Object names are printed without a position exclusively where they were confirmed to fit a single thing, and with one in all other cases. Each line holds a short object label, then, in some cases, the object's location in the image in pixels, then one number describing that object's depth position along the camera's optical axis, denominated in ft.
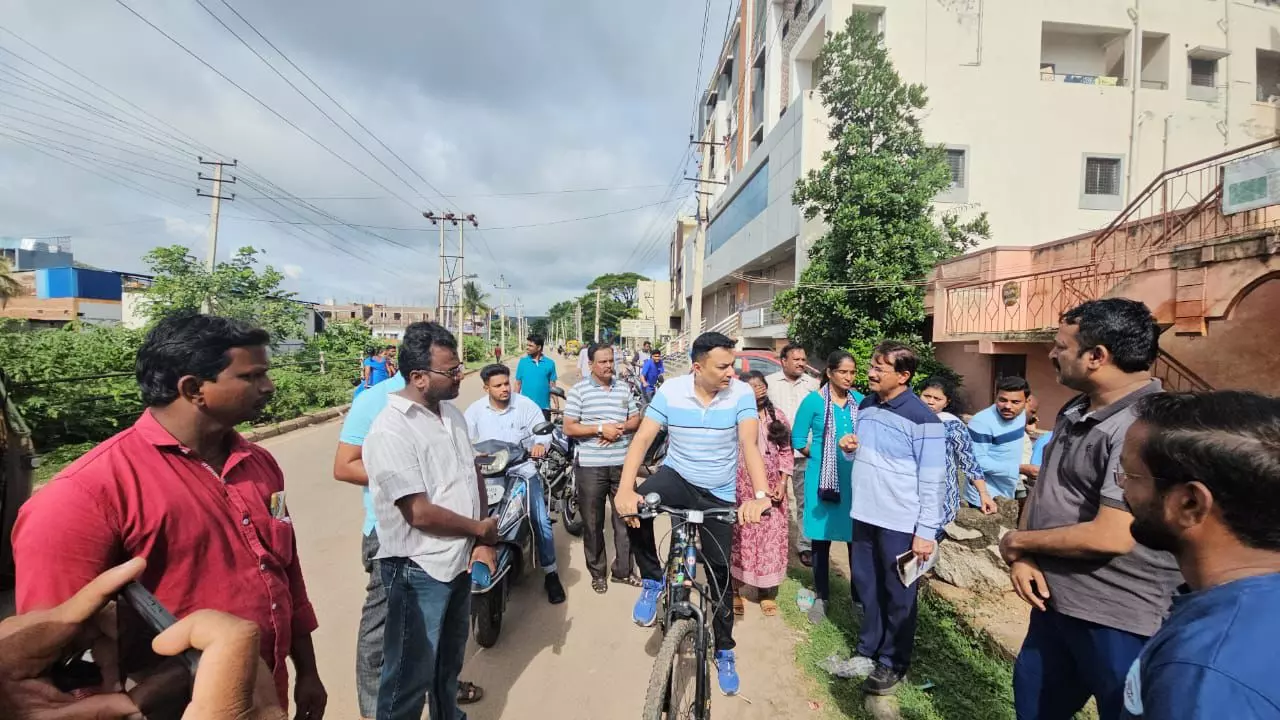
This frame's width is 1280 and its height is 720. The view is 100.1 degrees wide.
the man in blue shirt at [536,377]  23.41
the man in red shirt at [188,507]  3.57
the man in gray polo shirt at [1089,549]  5.63
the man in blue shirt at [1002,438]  13.43
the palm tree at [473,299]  188.03
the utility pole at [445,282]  103.39
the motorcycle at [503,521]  10.82
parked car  31.50
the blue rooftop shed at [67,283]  106.42
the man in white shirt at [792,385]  17.49
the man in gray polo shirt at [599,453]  13.56
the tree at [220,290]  45.98
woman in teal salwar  12.39
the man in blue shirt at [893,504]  9.25
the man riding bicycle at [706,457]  9.15
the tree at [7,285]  46.47
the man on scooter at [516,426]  13.25
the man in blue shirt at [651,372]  40.22
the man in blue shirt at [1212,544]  2.66
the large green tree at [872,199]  39.40
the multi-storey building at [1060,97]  53.26
